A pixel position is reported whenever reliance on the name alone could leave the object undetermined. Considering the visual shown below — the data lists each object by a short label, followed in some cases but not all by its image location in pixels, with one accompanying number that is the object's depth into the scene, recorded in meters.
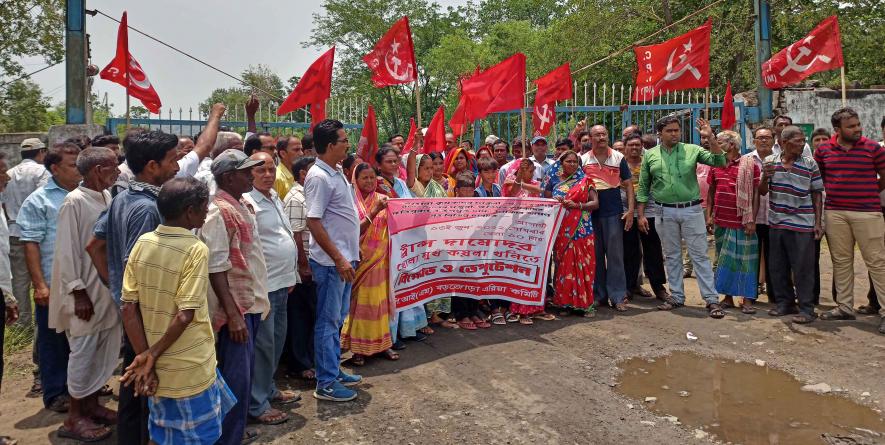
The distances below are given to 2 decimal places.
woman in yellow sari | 4.81
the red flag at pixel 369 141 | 5.64
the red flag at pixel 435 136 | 6.93
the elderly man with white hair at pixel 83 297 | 3.54
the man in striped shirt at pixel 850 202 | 5.75
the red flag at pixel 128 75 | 7.77
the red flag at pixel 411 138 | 7.12
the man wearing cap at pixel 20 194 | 5.32
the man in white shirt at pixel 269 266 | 3.74
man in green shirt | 6.32
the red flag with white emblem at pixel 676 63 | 7.91
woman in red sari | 6.16
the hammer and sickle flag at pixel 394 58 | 6.89
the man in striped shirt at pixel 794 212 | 5.89
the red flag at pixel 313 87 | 6.27
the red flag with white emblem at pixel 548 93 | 8.16
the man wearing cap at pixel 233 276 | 3.04
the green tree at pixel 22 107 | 23.59
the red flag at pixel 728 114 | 8.57
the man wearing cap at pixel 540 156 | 7.36
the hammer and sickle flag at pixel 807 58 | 7.15
